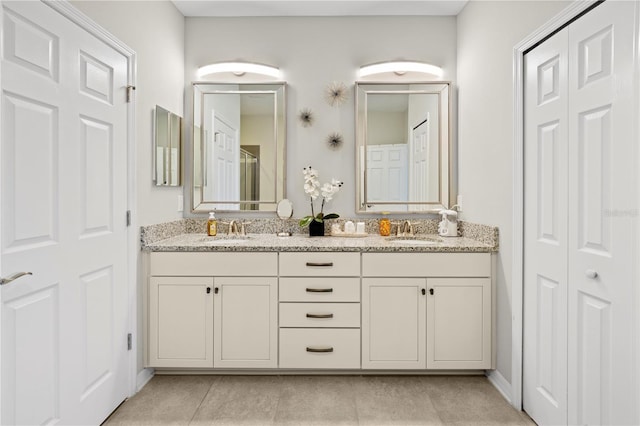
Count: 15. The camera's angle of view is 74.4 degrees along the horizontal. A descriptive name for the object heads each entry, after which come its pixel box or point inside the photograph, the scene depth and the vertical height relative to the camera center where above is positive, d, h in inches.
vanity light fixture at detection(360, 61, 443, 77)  122.4 +39.7
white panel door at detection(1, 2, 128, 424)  59.0 -2.6
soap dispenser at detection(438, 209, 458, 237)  116.5 -5.4
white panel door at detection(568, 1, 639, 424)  58.1 -1.2
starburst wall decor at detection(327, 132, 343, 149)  123.6 +18.8
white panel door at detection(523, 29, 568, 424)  73.2 -5.3
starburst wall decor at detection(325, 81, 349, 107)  122.8 +32.2
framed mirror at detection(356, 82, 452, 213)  122.7 +18.2
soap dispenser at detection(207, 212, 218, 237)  119.5 -6.3
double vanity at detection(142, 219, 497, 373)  99.0 -24.1
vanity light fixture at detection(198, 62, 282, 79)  122.2 +39.4
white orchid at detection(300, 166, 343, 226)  120.5 +4.9
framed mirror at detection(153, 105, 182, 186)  104.2 +14.7
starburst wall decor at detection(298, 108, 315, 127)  123.4 +25.8
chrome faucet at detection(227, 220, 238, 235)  121.3 -7.0
